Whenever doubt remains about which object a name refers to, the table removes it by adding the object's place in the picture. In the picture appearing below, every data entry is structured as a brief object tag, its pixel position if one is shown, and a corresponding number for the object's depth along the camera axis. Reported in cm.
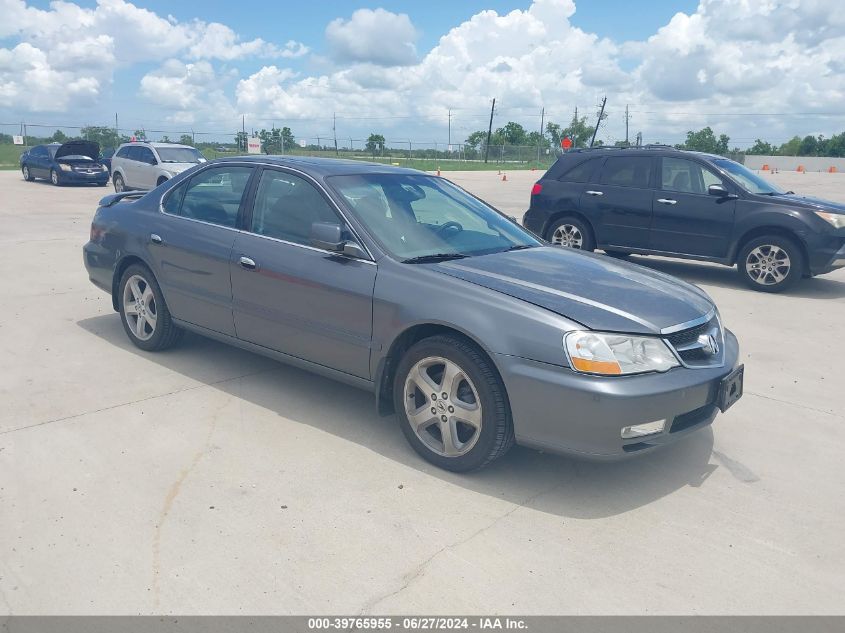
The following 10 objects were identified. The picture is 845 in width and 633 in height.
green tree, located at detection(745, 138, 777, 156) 9469
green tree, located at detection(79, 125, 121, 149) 4497
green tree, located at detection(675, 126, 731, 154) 7938
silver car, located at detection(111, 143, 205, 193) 1920
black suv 895
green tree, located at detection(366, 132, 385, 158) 5056
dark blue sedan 2359
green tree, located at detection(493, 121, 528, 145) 9202
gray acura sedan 351
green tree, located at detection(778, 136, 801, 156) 9955
